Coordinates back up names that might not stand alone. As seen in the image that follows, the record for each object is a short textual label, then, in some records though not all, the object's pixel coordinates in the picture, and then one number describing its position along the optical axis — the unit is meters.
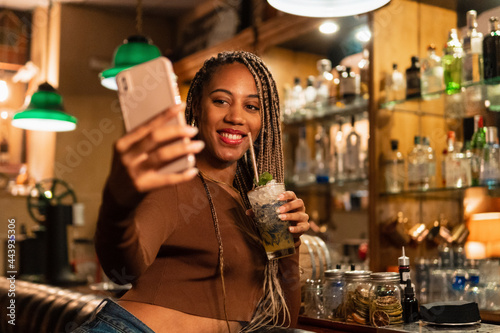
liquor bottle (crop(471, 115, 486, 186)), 2.41
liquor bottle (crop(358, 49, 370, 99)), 2.98
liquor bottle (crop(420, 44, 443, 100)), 2.59
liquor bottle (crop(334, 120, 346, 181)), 3.28
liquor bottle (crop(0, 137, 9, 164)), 5.42
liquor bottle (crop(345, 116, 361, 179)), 3.19
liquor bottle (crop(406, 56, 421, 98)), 2.66
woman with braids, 1.10
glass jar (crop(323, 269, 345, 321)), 1.56
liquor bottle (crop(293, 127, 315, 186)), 3.55
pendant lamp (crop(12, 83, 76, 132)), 3.58
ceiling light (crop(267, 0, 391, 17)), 1.73
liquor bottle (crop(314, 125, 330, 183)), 3.46
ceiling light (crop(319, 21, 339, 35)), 3.11
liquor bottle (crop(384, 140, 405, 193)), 2.71
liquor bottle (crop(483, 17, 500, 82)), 2.27
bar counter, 1.31
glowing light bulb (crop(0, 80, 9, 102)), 5.61
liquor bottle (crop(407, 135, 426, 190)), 2.66
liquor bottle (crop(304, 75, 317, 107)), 3.45
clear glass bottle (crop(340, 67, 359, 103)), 3.11
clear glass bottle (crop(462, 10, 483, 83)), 2.36
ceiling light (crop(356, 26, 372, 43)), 3.25
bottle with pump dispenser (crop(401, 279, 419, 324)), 1.43
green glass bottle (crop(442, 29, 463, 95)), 2.48
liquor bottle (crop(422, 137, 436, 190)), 2.63
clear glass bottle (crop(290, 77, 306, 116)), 3.54
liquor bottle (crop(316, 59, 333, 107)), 3.35
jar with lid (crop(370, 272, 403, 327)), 1.40
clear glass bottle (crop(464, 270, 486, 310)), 2.07
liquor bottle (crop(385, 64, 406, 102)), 2.71
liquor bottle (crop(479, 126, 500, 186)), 2.32
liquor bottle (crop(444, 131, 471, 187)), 2.46
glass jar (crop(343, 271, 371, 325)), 1.45
